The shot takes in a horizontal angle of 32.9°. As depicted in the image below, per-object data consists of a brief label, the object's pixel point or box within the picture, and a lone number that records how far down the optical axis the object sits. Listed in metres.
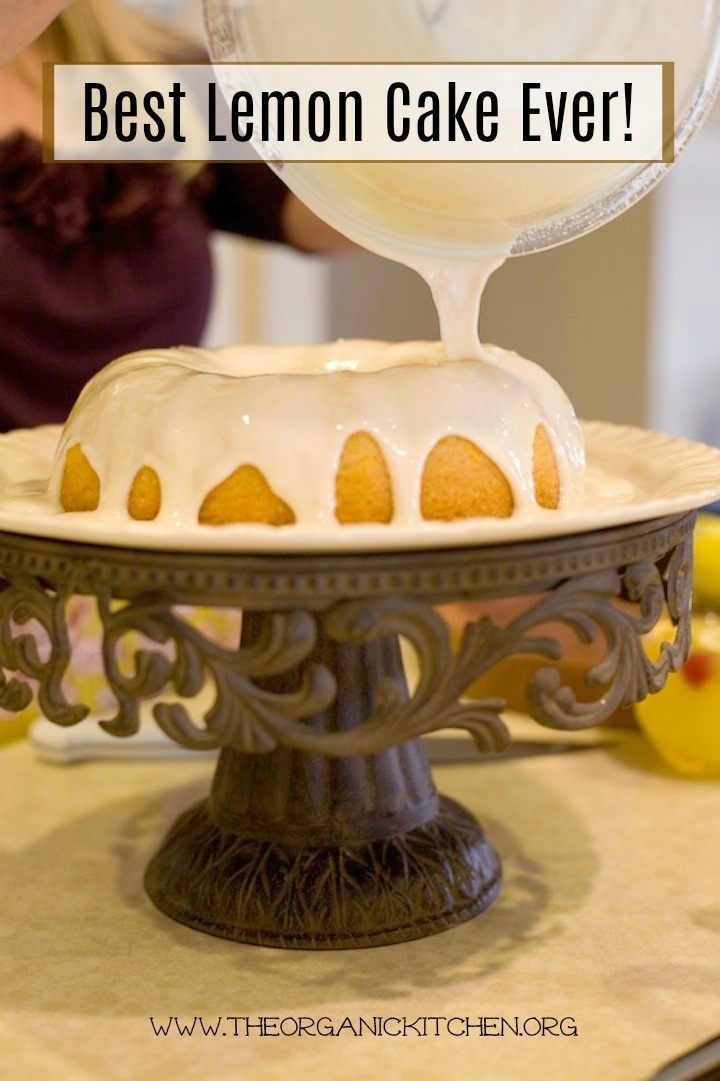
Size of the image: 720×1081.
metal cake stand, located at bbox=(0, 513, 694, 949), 0.56
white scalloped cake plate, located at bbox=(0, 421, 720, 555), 0.54
